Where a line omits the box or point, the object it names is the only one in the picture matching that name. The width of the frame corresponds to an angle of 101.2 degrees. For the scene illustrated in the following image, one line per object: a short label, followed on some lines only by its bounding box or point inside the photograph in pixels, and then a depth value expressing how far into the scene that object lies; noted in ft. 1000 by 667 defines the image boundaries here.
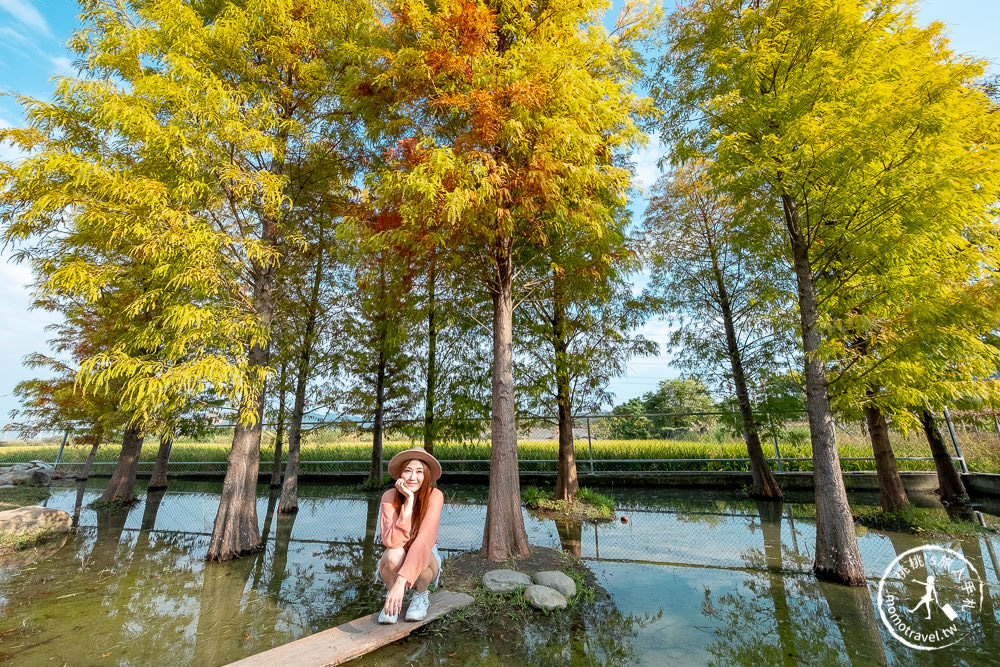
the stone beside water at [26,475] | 45.83
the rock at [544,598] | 13.29
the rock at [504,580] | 14.21
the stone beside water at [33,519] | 21.88
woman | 10.88
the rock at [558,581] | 14.17
